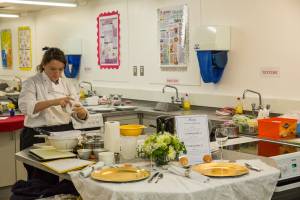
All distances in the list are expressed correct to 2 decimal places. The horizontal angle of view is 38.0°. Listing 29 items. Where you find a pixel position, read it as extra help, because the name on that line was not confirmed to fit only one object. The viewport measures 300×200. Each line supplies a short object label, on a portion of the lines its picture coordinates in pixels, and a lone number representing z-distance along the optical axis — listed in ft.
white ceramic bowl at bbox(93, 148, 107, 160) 9.37
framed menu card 8.93
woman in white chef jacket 12.66
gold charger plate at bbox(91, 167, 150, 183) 7.57
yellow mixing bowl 9.84
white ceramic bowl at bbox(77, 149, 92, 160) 9.36
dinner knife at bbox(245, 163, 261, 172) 8.23
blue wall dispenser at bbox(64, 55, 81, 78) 25.12
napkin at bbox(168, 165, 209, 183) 7.62
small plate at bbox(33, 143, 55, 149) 10.40
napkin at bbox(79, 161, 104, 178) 7.95
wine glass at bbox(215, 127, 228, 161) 11.00
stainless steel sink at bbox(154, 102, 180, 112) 18.10
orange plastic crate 11.76
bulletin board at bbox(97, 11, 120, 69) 22.52
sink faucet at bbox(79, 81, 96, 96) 23.76
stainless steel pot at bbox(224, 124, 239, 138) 11.89
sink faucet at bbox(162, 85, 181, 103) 18.83
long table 6.99
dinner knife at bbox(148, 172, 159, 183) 7.59
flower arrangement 8.41
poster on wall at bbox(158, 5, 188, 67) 18.69
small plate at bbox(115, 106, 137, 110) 19.18
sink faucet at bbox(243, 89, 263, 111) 15.31
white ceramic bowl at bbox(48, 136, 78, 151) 10.11
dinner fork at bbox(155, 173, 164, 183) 7.70
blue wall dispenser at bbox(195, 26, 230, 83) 16.31
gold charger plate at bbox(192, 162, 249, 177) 7.90
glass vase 8.46
